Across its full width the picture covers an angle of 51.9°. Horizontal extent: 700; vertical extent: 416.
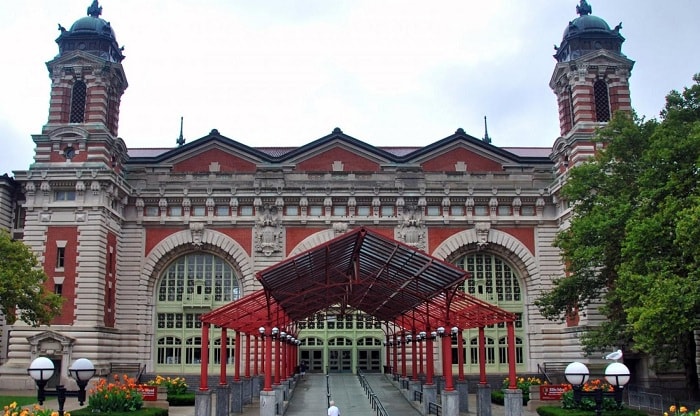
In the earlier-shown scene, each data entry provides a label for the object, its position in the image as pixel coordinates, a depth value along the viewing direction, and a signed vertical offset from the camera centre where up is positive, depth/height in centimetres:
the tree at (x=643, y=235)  2838 +416
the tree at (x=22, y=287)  3628 +252
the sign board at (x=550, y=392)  3512 -303
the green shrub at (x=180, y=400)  3869 -349
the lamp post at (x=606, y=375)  1450 -100
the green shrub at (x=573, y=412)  2735 -330
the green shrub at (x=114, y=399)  2733 -244
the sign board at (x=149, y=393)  3378 -270
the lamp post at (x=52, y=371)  1530 -82
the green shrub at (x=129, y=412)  2653 -291
